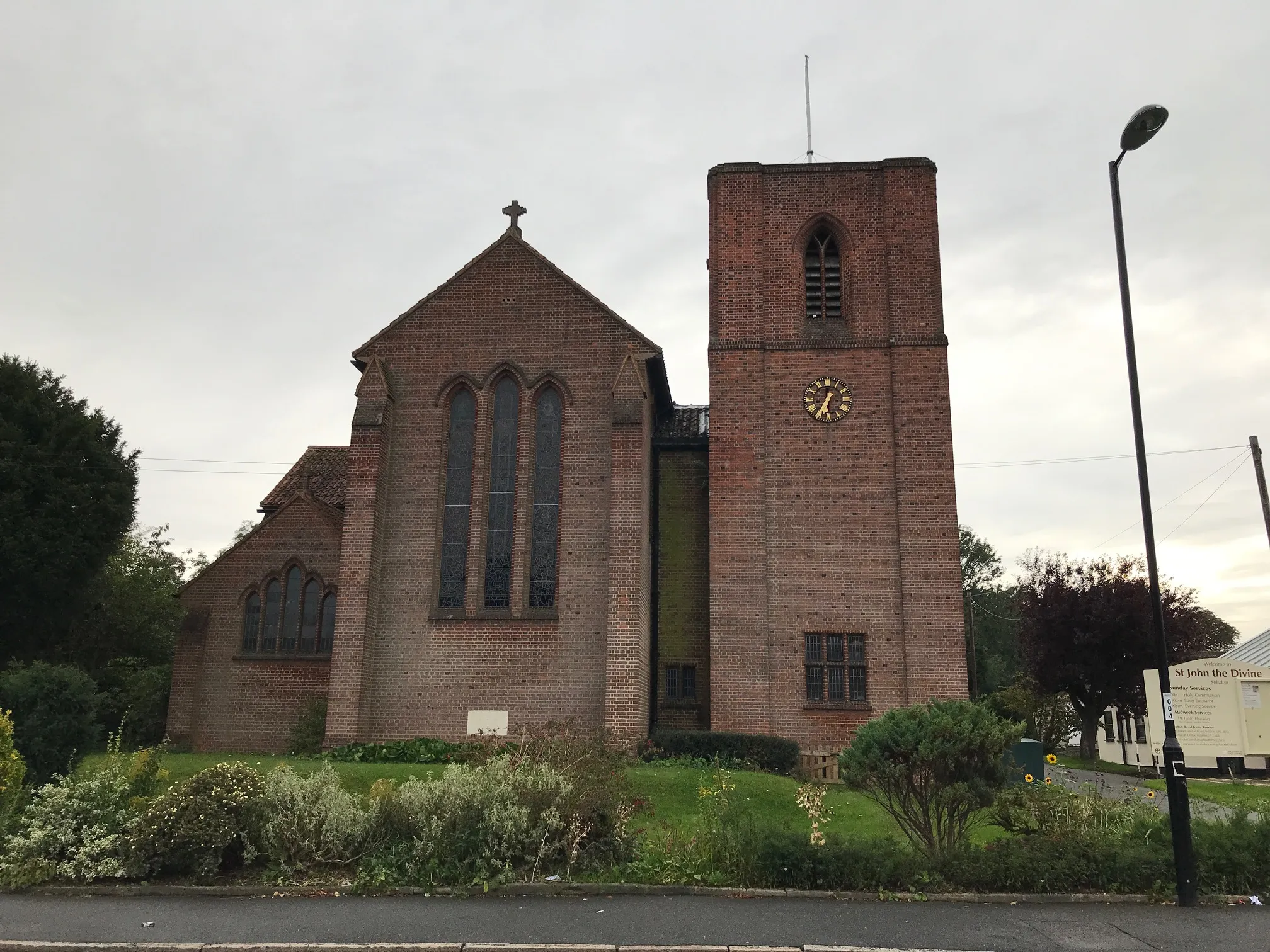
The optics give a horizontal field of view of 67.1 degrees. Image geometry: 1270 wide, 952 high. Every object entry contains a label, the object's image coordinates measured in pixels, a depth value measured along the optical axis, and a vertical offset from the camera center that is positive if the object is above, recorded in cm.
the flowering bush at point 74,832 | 1066 -164
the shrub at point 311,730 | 2145 -90
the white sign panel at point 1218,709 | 1589 -6
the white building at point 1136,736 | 2889 -153
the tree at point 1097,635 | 3247 +233
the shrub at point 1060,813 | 1188 -138
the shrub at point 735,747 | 2006 -104
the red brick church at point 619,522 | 2112 +393
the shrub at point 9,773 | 1243 -112
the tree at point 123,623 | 3000 +203
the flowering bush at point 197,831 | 1076 -158
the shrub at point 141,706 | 2434 -47
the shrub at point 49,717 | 1495 -48
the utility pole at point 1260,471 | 2453 +593
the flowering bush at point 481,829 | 1070 -154
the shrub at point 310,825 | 1106 -153
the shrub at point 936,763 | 1057 -69
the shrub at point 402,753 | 1967 -125
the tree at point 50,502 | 2356 +461
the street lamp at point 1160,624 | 1015 +88
